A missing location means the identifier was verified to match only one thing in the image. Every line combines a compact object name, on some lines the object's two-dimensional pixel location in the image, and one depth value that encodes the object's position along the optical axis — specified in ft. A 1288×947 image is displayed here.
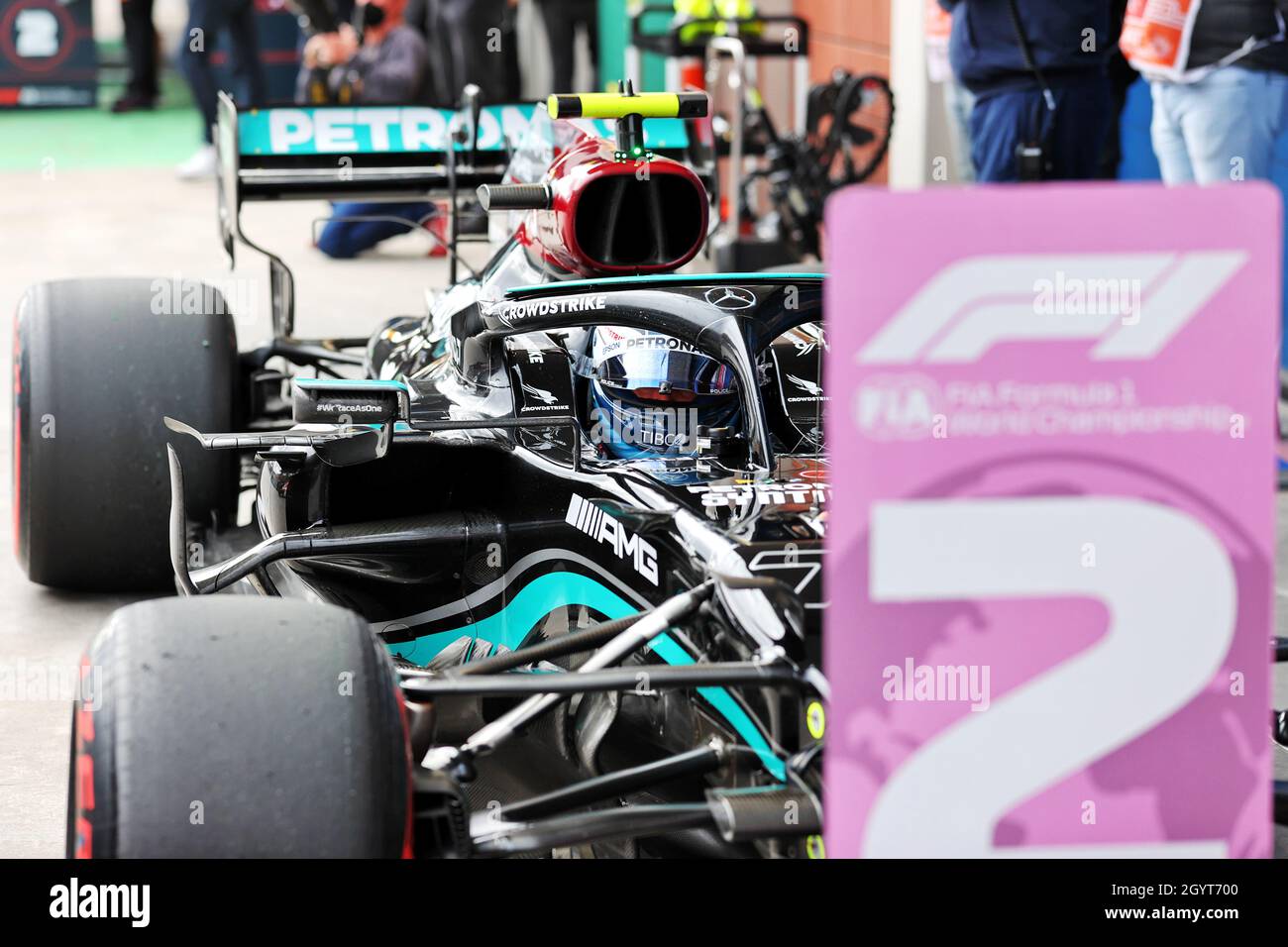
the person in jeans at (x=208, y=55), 37.88
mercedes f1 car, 7.34
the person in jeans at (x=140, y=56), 46.98
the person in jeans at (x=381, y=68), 30.17
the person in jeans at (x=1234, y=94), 18.11
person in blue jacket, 19.75
